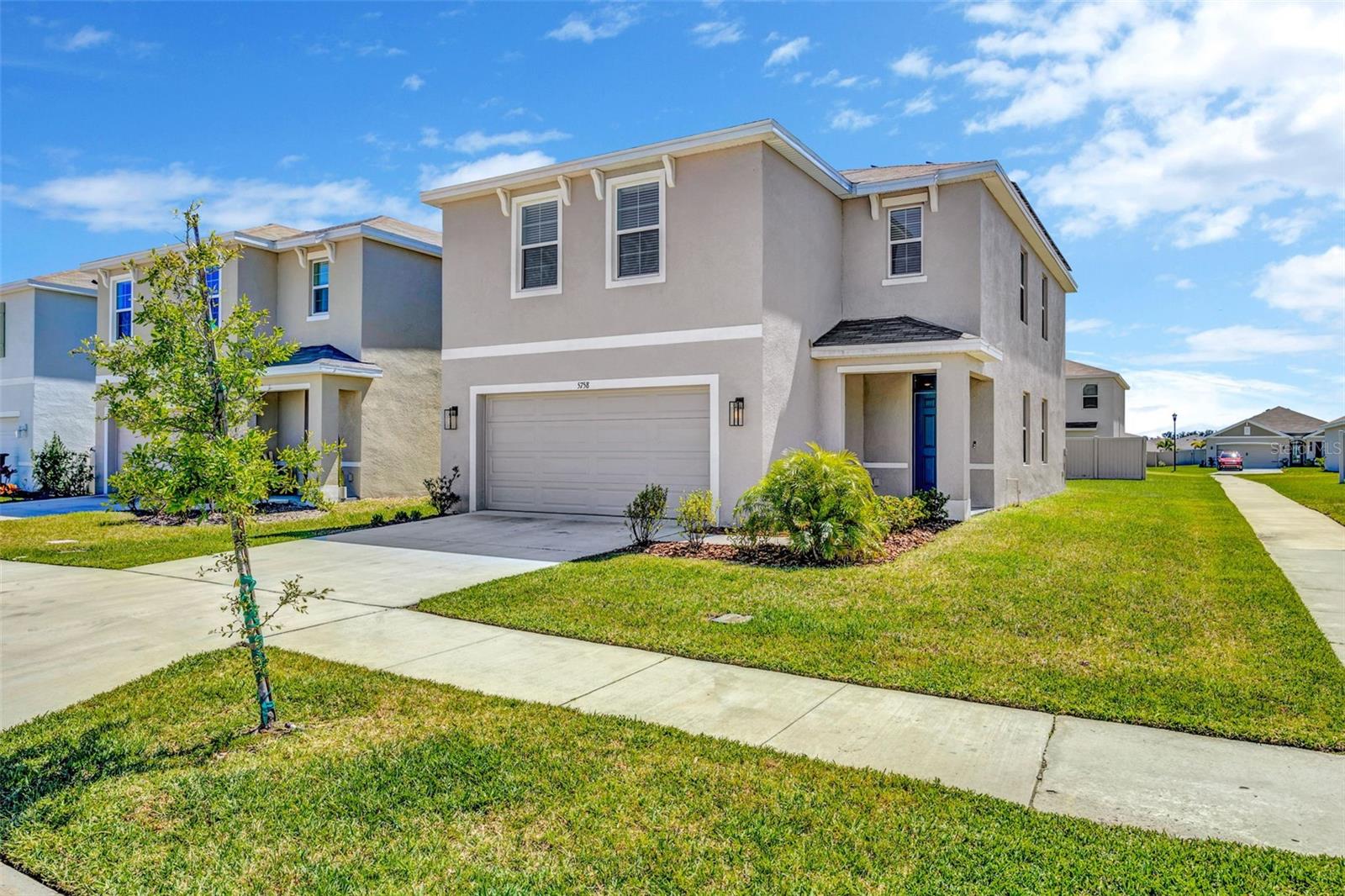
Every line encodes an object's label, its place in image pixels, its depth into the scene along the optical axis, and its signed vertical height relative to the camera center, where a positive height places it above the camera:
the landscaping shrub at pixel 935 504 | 13.01 -0.90
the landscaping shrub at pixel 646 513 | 11.41 -0.92
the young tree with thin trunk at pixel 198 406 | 4.20 +0.22
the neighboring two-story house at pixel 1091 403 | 41.16 +2.54
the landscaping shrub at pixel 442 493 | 15.55 -0.90
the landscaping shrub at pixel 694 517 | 11.30 -0.97
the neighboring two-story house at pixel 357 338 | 17.98 +2.61
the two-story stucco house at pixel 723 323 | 12.85 +2.22
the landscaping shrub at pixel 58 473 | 22.95 -0.80
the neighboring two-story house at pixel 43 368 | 23.77 +2.36
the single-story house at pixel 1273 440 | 61.31 +0.82
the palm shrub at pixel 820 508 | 9.79 -0.73
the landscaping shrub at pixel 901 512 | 11.72 -0.94
